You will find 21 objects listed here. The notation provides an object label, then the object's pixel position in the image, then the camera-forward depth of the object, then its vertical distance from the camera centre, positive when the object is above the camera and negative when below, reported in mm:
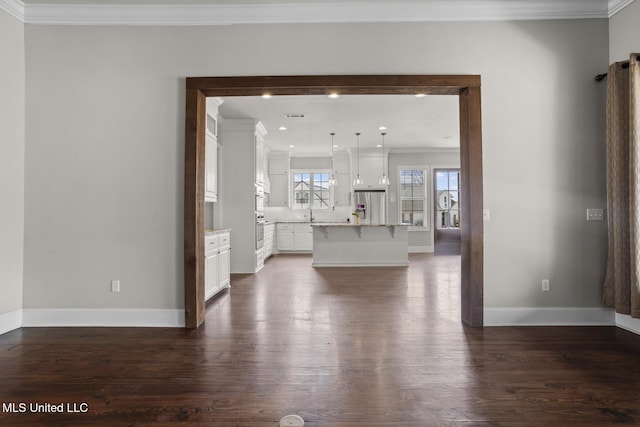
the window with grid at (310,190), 10148 +776
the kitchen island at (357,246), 7137 -638
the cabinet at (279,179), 9891 +1081
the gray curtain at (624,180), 2758 +280
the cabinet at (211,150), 4836 +965
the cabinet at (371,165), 9414 +1388
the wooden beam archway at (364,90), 3166 +612
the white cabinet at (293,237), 9719 -601
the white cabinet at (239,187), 6277 +542
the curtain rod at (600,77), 3121 +1255
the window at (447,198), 9539 +464
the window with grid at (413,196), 9531 +529
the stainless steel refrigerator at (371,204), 9195 +304
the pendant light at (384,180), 7760 +815
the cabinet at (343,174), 9750 +1188
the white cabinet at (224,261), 4711 -640
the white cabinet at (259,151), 6531 +1321
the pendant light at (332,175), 7723 +1131
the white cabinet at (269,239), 8203 -575
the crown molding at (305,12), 3166 +1913
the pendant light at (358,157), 8767 +1605
